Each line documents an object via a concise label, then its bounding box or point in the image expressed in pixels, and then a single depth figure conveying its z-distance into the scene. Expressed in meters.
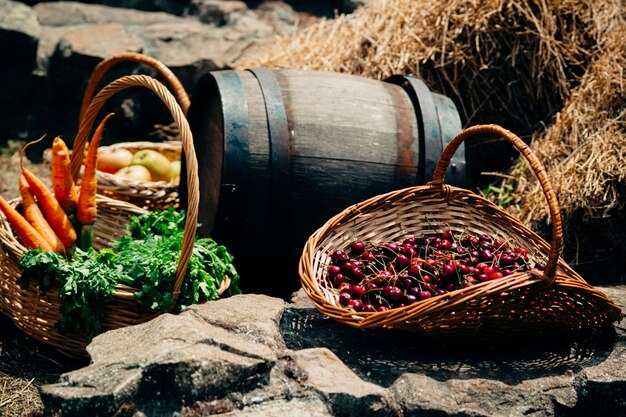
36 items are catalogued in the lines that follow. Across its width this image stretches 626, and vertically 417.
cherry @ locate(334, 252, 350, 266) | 2.91
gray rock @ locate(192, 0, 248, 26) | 6.55
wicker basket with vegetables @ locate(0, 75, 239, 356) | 2.89
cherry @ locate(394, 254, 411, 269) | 2.84
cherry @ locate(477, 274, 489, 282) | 2.63
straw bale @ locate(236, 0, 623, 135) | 4.56
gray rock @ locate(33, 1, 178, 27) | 6.23
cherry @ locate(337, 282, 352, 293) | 2.74
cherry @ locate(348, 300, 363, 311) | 2.65
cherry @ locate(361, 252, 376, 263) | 2.91
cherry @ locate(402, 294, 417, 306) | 2.61
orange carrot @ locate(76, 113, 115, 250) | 3.48
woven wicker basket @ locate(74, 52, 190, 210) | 3.87
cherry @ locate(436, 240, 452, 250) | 2.97
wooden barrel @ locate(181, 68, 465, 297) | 3.37
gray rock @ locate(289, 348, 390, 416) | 2.28
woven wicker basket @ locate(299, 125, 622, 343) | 2.42
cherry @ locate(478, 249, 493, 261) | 2.84
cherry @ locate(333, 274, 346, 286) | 2.83
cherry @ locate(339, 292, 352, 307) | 2.70
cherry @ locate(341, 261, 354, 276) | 2.85
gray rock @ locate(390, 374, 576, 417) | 2.39
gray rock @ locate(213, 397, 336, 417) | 2.25
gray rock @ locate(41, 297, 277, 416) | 2.17
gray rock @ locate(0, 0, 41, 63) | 5.66
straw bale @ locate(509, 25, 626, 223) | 3.90
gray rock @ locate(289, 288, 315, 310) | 3.02
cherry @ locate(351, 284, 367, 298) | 2.72
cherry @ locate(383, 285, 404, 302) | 2.63
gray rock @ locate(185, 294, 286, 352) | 2.62
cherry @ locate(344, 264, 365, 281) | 2.83
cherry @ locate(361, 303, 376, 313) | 2.64
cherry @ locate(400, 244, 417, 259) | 2.92
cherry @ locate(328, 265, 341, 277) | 2.86
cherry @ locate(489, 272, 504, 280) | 2.62
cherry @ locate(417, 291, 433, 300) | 2.59
